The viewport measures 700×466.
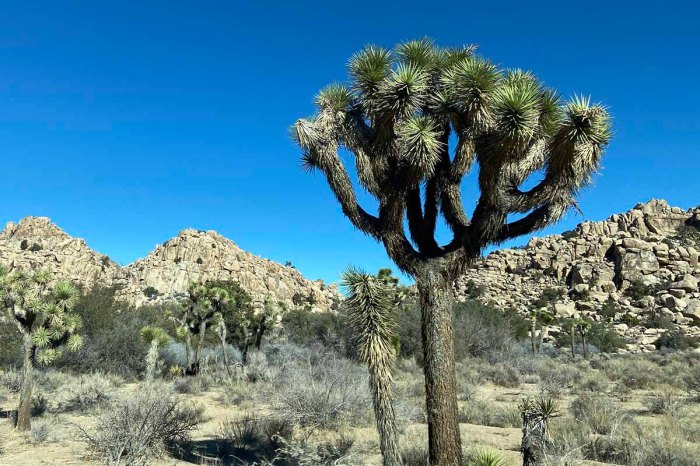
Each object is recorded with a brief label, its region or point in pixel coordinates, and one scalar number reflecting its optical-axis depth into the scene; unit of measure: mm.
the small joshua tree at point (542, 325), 27297
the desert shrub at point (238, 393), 14328
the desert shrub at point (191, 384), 16547
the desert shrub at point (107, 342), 19016
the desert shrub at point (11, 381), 15324
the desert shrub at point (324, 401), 9938
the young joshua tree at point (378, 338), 6426
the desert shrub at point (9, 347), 18906
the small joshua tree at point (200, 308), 21509
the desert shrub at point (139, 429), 7051
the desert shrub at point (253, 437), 8891
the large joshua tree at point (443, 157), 6512
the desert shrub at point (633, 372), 16359
